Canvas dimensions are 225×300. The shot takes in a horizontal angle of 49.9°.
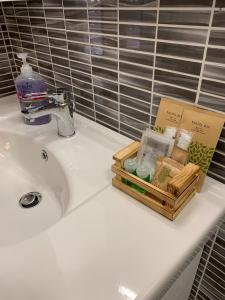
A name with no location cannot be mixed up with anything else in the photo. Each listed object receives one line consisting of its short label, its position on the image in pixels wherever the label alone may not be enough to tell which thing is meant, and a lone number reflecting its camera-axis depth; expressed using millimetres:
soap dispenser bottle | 804
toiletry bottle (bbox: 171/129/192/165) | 524
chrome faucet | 713
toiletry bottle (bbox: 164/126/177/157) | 524
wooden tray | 467
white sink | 652
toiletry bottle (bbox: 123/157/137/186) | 523
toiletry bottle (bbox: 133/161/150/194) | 511
